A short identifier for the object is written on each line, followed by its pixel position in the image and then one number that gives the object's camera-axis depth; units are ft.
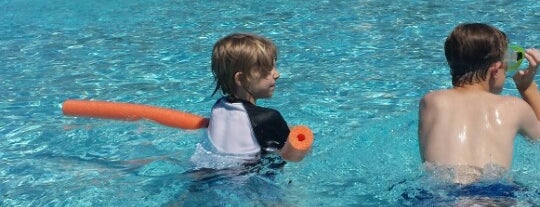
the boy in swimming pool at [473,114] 11.66
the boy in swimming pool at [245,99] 12.48
